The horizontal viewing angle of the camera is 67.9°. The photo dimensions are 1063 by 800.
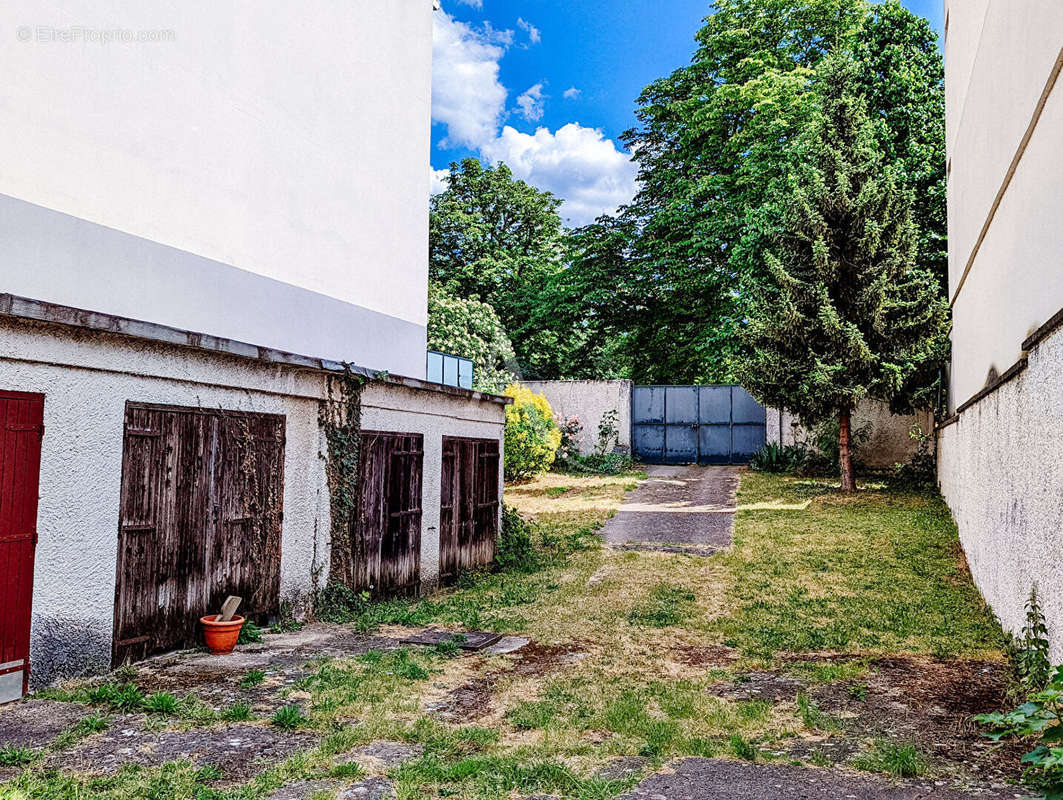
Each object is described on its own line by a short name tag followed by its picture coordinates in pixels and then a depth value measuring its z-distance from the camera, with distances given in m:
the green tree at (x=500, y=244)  31.12
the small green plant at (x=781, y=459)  20.48
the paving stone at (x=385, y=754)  4.35
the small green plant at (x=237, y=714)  4.90
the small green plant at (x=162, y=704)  4.96
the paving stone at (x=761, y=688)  5.76
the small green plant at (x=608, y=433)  22.98
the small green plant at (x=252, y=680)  5.61
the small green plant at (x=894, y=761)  4.24
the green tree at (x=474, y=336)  22.05
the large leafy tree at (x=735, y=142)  19.80
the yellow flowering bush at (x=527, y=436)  18.66
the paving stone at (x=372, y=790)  3.89
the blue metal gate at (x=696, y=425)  22.58
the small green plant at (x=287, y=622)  7.41
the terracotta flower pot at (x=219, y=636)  6.40
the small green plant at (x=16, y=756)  4.03
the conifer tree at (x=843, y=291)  15.55
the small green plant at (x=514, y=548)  11.58
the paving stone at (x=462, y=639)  7.18
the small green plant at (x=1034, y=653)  5.06
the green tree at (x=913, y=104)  19.16
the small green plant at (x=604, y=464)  21.58
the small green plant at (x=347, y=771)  4.12
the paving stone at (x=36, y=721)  4.37
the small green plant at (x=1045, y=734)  3.18
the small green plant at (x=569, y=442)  22.12
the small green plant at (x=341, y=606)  7.98
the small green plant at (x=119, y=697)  4.98
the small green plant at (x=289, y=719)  4.82
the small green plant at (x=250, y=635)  6.87
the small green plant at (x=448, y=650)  6.89
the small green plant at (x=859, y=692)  5.64
